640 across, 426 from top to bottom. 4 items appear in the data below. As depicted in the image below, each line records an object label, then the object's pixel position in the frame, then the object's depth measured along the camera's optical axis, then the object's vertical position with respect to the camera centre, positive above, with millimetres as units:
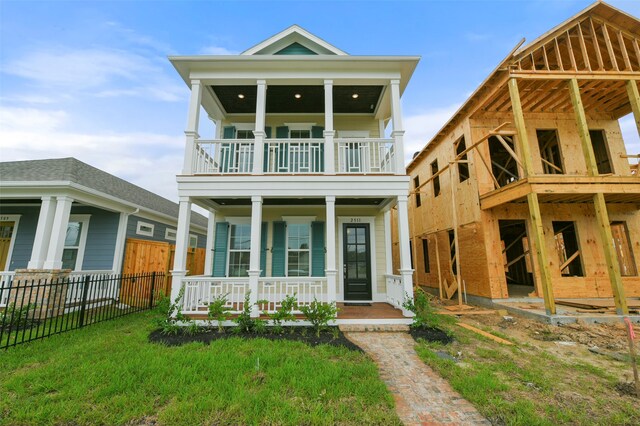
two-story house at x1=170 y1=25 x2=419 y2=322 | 6113 +1948
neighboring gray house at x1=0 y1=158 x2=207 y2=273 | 7258 +1598
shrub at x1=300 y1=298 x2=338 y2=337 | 5203 -1093
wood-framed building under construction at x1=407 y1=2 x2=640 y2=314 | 6551 +3055
